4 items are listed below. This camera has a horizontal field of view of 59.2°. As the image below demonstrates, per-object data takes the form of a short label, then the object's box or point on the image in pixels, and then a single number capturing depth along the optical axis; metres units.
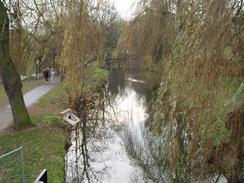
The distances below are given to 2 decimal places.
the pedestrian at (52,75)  14.25
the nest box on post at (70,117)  7.98
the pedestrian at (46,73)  14.60
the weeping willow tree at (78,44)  7.65
